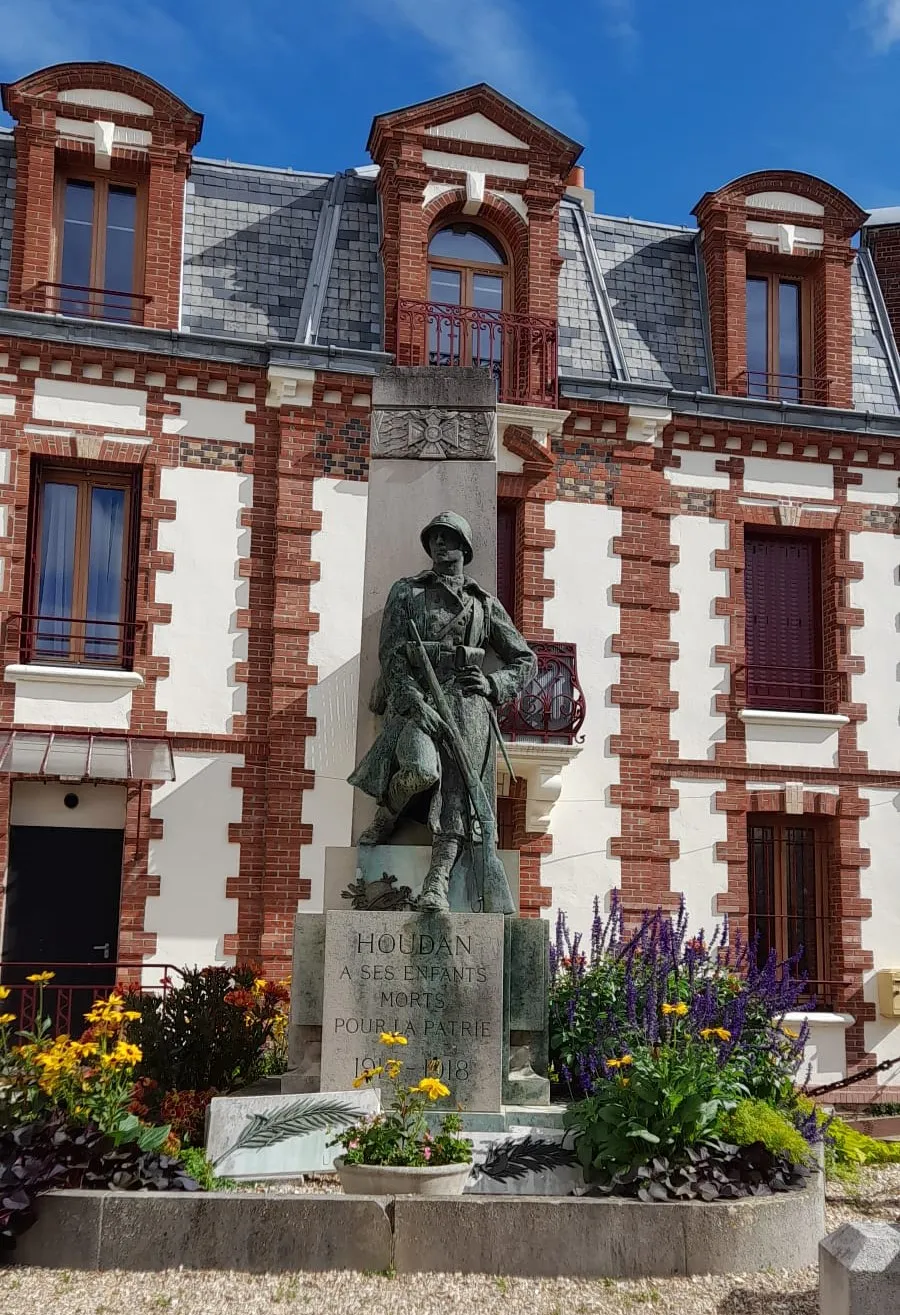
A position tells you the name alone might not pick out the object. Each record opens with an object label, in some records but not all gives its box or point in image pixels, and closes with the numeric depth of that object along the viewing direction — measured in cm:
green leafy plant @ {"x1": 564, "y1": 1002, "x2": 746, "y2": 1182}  591
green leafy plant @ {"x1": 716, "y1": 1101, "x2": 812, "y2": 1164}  612
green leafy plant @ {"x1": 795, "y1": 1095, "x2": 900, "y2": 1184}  778
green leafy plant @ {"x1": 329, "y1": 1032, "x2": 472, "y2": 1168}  577
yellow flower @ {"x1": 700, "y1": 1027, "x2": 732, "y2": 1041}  648
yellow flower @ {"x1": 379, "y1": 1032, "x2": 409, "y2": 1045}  619
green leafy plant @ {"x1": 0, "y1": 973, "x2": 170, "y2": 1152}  598
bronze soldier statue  719
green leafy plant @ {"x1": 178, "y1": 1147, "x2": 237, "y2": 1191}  614
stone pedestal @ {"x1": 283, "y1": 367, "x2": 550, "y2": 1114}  673
